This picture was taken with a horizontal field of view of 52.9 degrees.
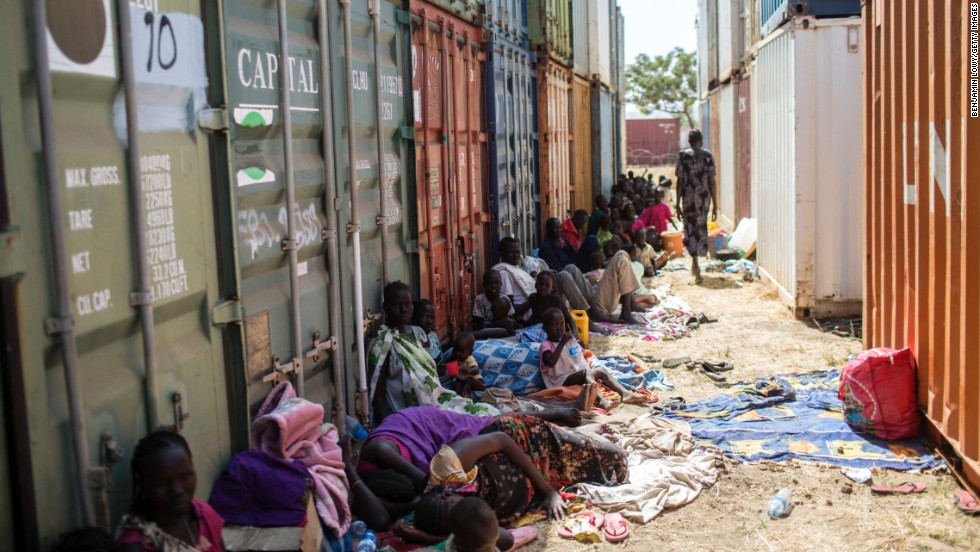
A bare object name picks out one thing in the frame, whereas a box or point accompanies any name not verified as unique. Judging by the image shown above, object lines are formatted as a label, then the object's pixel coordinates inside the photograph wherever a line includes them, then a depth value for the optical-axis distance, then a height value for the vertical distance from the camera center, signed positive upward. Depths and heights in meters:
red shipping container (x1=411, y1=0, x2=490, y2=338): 7.14 +0.18
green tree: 61.47 +5.66
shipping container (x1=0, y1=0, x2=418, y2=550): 2.71 -0.16
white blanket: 5.01 -1.63
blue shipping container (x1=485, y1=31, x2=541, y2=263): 9.34 +0.40
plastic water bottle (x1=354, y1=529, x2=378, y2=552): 4.26 -1.55
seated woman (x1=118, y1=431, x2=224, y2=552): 3.09 -0.96
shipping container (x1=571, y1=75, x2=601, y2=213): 15.35 +0.49
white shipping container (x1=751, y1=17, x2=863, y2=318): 9.45 +0.01
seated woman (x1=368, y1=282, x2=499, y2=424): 5.75 -1.10
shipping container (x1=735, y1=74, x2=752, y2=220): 15.84 +0.33
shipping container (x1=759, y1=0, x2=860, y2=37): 9.33 +1.49
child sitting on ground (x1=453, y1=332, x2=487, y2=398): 6.75 -1.30
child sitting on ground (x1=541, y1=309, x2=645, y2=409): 7.08 -1.33
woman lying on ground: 4.43 -1.45
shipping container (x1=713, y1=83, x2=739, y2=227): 18.34 +0.35
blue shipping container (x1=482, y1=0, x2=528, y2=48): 9.45 +1.66
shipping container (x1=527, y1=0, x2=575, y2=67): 11.76 +1.92
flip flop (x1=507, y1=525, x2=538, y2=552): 4.56 -1.66
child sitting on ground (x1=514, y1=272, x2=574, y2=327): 8.37 -1.03
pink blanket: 4.12 -1.09
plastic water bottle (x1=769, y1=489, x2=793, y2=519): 4.91 -1.69
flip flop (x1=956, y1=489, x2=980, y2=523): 4.74 -1.67
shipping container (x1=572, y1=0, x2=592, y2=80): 16.38 +2.38
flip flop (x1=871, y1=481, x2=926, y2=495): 5.11 -1.69
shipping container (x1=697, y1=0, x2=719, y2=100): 24.28 +3.33
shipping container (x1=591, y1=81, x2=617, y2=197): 17.00 +0.59
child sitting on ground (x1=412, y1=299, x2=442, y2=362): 6.45 -0.89
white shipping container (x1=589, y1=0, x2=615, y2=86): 17.81 +2.56
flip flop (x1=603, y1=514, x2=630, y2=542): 4.65 -1.69
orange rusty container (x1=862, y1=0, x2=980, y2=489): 4.89 -0.25
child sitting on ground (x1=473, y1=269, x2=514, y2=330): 8.38 -1.03
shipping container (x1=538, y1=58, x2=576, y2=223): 12.02 +0.52
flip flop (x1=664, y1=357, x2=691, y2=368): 8.24 -1.59
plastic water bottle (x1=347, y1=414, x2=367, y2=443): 5.31 -1.31
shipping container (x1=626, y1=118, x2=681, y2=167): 49.12 +1.75
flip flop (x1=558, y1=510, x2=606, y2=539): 4.71 -1.68
